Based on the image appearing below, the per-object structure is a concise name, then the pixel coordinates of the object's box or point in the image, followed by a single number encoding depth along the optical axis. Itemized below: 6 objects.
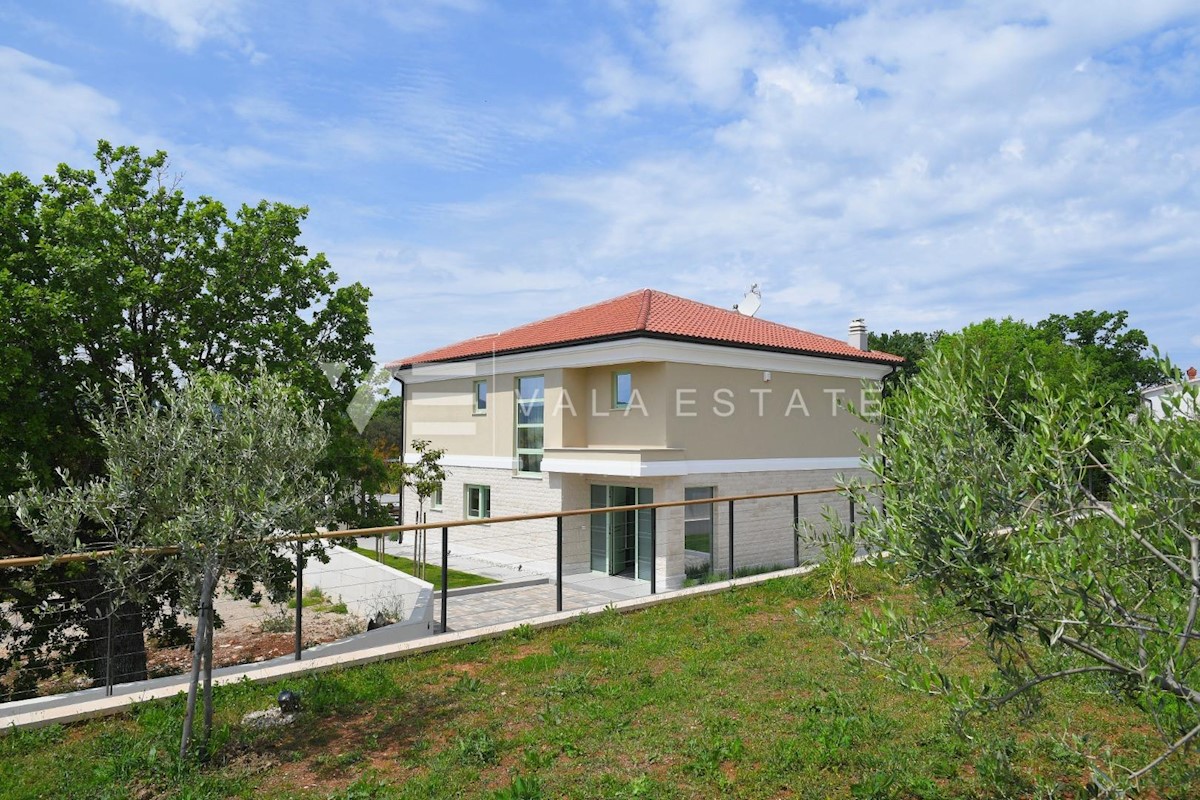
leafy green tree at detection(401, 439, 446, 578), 20.36
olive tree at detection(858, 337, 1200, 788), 3.21
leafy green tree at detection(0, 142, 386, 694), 10.17
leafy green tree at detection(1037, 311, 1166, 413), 48.66
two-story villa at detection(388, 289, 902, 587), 17.84
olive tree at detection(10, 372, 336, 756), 5.25
